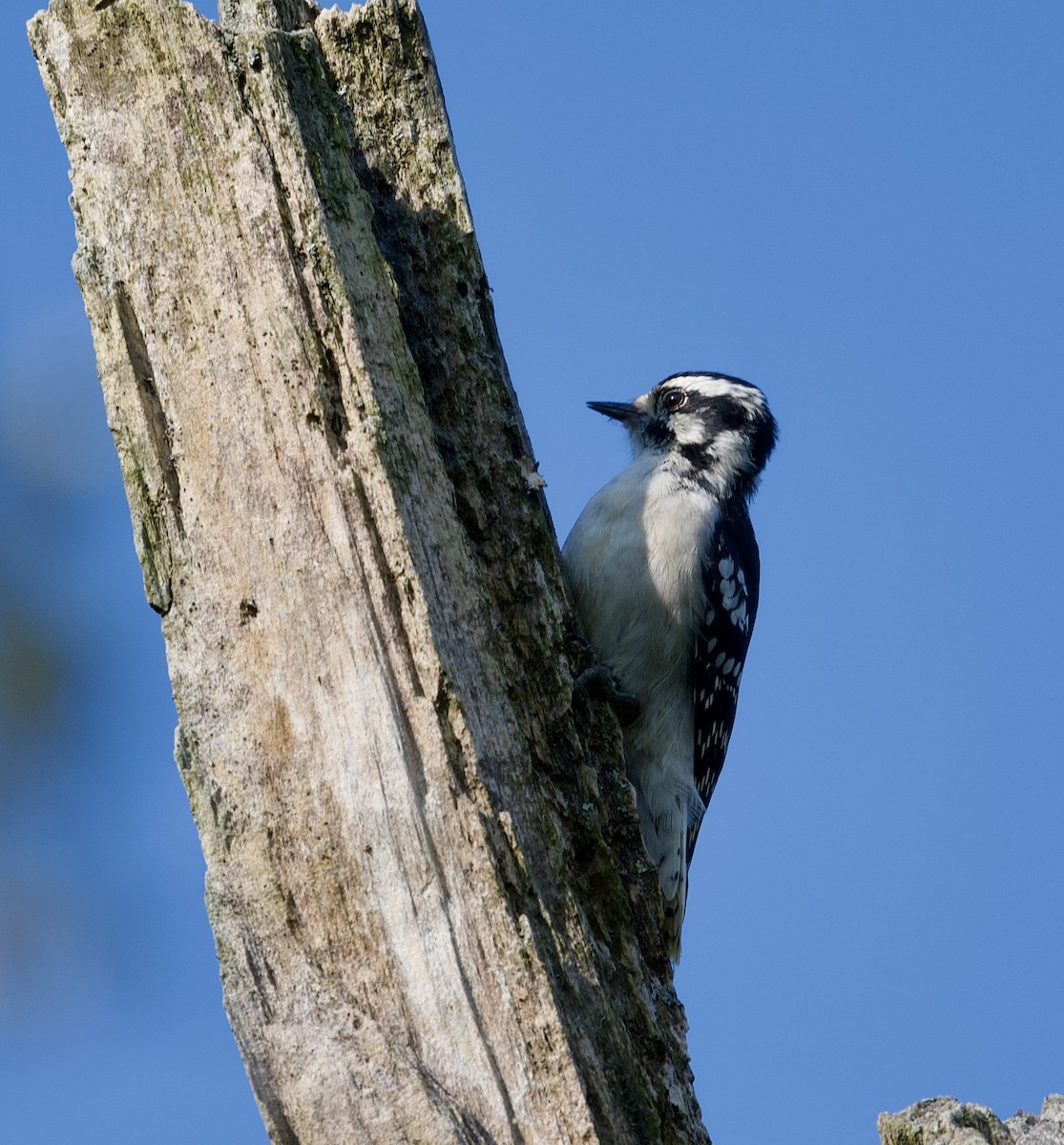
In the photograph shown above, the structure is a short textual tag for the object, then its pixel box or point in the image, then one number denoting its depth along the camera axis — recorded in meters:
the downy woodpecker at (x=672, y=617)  10.77
